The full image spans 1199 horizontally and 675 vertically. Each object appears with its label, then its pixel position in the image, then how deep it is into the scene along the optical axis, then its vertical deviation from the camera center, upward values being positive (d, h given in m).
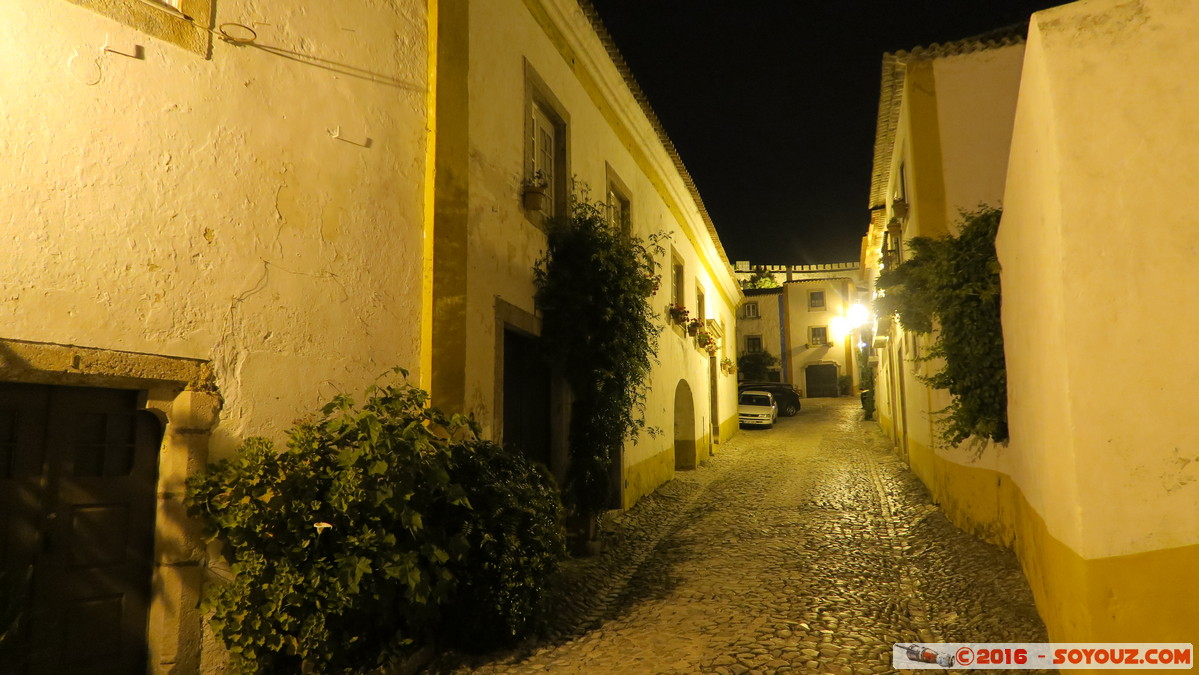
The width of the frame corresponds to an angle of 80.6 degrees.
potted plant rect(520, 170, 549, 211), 7.20 +2.01
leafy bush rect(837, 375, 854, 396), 35.97 +0.07
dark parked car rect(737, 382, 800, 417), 26.91 -0.36
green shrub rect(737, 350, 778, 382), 37.28 +1.11
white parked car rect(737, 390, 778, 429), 22.48 -0.74
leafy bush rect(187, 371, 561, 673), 3.93 -0.92
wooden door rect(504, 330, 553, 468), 7.08 -0.11
